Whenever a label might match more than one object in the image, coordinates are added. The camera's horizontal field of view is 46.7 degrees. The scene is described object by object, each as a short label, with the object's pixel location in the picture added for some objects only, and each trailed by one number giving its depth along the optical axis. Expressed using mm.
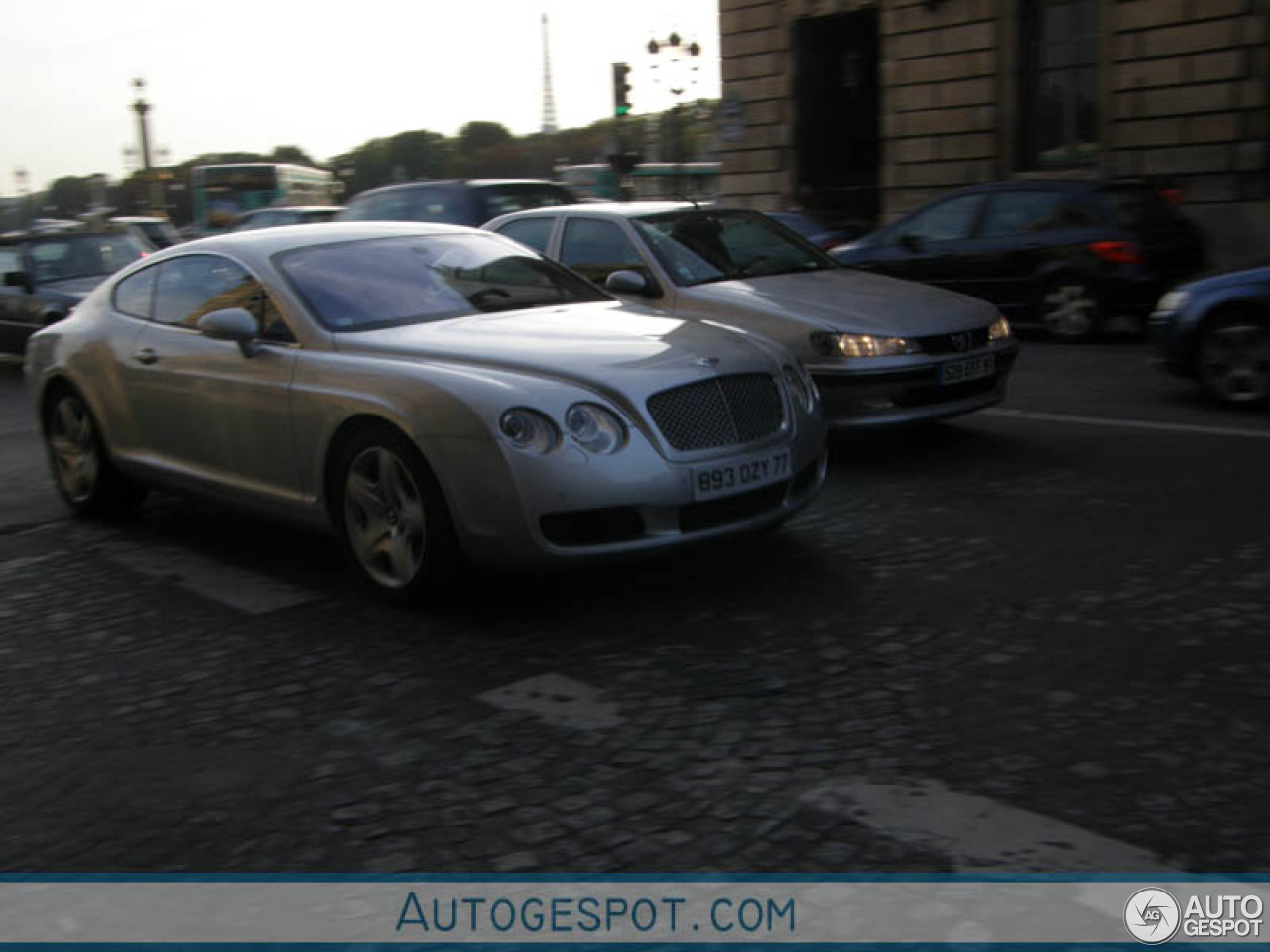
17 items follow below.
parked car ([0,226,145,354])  16039
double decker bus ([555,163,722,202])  39625
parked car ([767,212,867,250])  18422
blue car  9234
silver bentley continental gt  4895
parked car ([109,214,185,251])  22859
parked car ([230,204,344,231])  22109
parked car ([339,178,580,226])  15094
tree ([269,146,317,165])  112462
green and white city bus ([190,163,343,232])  44469
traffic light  26438
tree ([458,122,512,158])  109000
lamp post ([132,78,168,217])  69062
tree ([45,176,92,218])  120494
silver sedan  7625
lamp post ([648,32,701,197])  33500
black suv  13211
